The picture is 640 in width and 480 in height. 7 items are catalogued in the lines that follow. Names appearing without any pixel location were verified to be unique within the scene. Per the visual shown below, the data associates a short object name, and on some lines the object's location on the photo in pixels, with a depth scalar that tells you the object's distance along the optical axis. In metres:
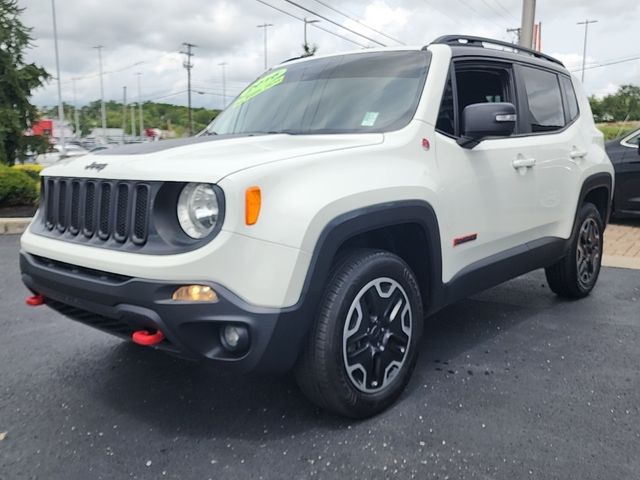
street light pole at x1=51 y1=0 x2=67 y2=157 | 41.81
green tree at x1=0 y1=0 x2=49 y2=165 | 14.82
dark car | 8.46
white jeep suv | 2.42
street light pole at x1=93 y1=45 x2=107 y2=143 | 68.69
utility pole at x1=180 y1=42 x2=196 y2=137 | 65.25
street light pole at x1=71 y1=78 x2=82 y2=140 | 89.38
